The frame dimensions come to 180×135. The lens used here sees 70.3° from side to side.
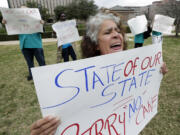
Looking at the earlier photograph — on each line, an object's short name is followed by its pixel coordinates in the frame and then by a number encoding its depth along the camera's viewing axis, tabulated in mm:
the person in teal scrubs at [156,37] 3893
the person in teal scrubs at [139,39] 3885
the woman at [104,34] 939
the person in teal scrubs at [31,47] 2692
